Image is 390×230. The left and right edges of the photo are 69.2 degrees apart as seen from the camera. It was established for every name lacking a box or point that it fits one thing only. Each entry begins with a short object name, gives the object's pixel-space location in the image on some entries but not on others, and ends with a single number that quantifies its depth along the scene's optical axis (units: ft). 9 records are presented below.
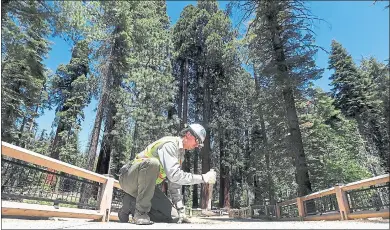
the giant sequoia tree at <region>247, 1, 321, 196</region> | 29.50
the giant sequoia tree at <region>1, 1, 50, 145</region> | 29.35
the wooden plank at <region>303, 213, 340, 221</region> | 15.64
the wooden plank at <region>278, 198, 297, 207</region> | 27.34
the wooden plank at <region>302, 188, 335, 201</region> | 16.67
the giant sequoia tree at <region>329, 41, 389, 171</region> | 55.26
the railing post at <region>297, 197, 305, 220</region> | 24.11
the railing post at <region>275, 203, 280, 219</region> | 34.12
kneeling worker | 10.34
